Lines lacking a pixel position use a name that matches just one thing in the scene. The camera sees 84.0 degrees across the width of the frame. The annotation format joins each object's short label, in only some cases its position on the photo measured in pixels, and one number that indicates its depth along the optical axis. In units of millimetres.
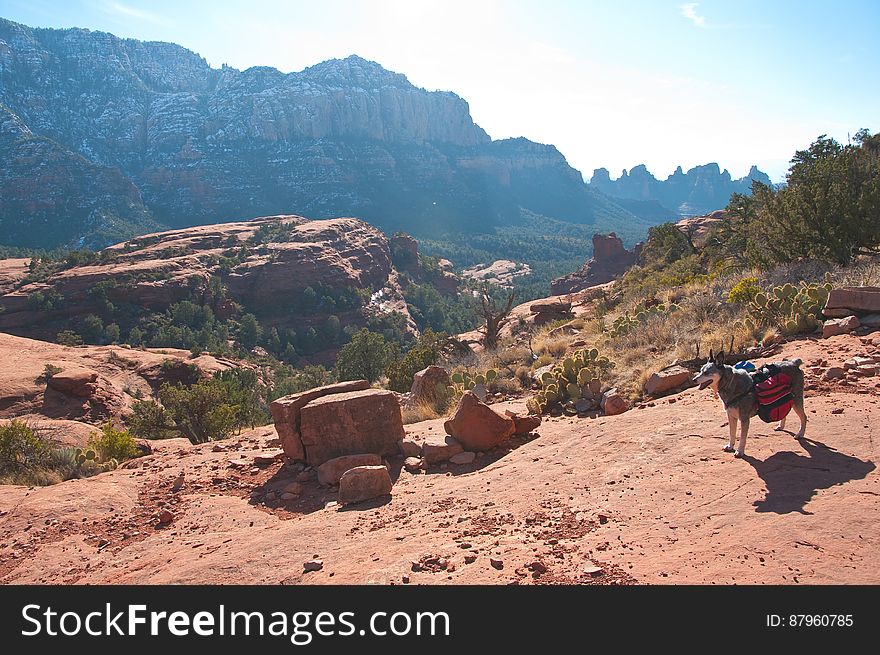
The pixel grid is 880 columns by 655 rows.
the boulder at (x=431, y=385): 12031
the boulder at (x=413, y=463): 7793
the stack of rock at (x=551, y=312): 27167
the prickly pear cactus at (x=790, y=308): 8875
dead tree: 20141
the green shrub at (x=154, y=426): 15048
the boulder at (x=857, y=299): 8383
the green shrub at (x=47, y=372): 24266
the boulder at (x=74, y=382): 23109
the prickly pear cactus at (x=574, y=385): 9078
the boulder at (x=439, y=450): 7832
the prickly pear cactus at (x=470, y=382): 11906
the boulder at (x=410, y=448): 8164
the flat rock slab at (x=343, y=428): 8227
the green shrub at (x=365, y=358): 33094
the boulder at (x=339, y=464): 7555
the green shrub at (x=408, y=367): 17016
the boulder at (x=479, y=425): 7988
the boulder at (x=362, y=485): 6645
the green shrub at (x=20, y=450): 9305
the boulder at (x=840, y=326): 8172
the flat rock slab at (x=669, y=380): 8234
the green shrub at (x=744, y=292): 11312
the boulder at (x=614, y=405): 8125
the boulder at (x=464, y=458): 7685
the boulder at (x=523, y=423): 8352
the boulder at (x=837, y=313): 8578
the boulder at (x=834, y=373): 6692
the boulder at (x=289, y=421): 8453
